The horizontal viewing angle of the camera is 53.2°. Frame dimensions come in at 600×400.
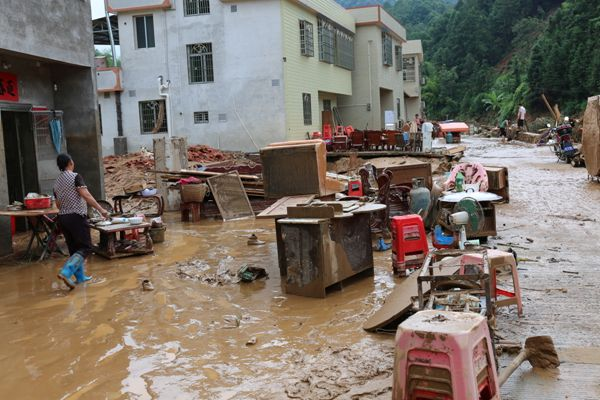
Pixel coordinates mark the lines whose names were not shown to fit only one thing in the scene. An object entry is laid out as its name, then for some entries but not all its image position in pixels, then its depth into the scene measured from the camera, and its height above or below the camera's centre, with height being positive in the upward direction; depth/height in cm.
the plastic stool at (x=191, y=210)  1397 -148
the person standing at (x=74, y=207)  793 -72
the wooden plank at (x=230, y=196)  1391 -123
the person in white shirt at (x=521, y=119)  3541 +61
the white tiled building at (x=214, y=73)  2339 +294
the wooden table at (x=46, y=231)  981 -130
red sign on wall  1088 +127
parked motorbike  2028 -62
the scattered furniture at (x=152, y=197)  1206 -106
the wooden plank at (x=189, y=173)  1464 -64
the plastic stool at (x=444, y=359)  321 -125
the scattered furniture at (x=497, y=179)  1263 -102
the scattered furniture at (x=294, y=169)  900 -42
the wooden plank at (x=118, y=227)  937 -121
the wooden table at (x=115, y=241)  947 -151
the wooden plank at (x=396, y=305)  548 -161
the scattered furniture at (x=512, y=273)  569 -137
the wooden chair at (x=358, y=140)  2244 -9
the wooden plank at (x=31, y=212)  907 -88
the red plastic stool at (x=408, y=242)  754 -135
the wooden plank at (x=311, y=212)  702 -85
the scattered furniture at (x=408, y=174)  1153 -74
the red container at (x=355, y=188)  1190 -100
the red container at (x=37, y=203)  952 -77
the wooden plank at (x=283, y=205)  767 -88
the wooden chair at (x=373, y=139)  2211 -9
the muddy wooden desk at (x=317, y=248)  692 -129
